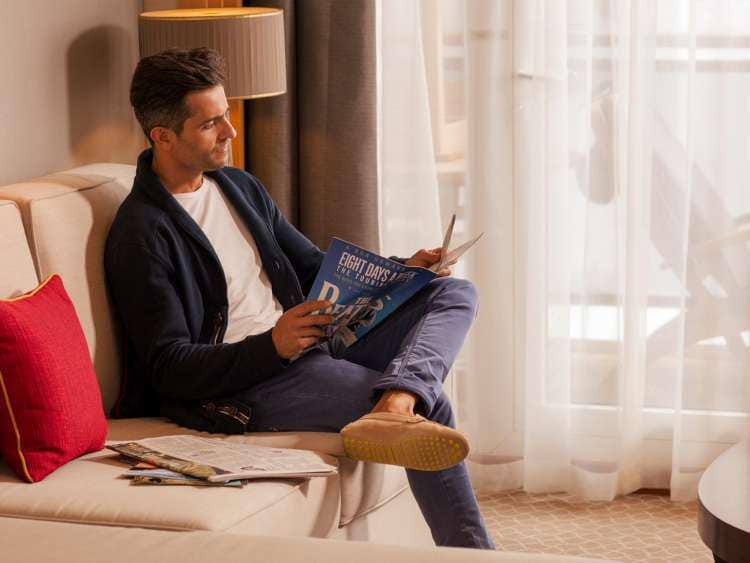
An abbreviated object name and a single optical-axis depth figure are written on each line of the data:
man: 4.33
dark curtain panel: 5.90
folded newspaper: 3.87
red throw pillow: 3.82
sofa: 3.22
